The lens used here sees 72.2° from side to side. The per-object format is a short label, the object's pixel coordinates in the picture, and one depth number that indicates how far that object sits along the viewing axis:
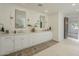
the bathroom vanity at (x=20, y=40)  1.40
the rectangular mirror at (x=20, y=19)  1.47
